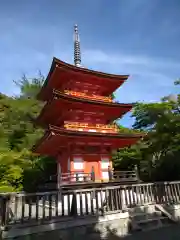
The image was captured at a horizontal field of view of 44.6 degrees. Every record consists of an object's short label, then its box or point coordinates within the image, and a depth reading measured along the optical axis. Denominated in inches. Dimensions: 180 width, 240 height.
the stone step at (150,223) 363.6
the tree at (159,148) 877.8
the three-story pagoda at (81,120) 585.0
